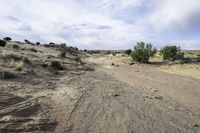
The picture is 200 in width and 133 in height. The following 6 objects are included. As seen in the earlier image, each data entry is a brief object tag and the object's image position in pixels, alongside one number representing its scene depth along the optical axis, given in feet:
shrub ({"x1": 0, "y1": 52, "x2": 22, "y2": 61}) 28.13
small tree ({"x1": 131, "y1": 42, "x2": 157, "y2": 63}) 60.64
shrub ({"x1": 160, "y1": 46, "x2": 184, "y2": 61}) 59.70
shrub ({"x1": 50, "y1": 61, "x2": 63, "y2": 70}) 32.23
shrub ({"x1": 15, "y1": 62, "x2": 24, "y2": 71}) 23.43
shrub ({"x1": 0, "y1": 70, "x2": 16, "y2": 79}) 19.12
